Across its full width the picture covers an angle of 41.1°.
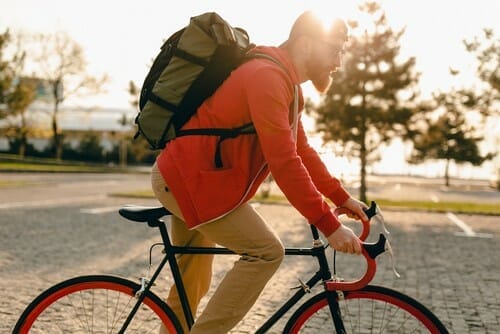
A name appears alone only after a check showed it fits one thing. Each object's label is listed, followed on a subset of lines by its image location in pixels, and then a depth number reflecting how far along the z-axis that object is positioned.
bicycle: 2.71
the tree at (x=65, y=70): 48.44
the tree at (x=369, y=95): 23.45
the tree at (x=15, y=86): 34.84
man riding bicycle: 2.50
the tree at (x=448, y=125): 24.38
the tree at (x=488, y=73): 23.92
